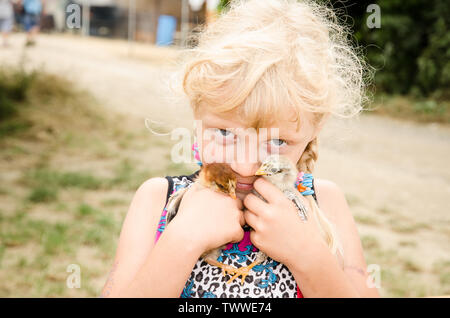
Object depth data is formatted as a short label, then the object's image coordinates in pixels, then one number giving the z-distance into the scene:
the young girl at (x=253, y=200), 1.12
